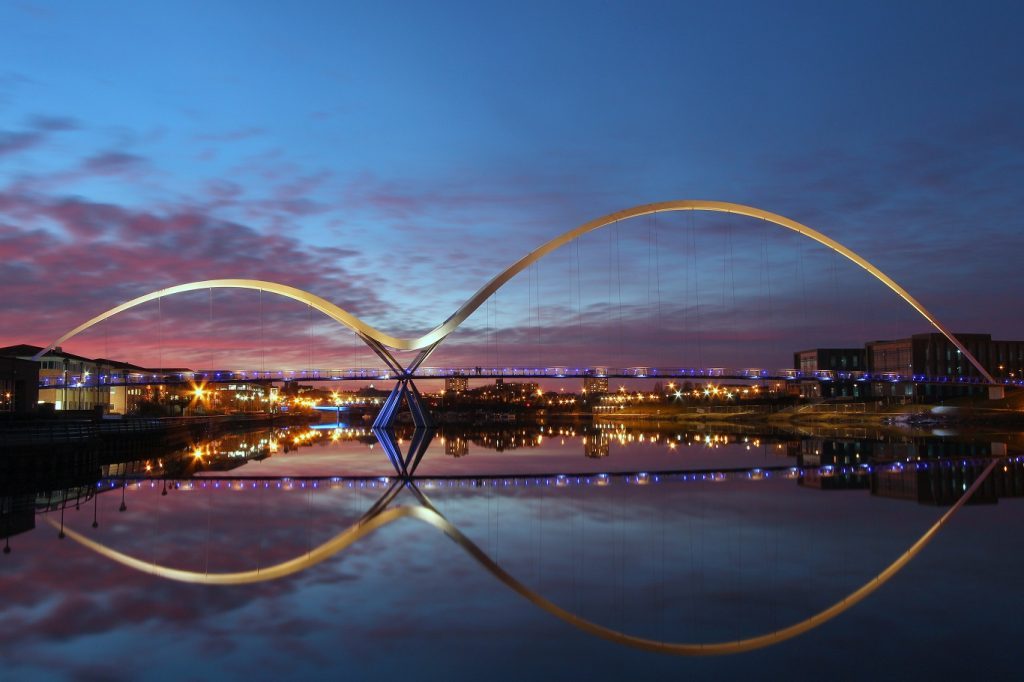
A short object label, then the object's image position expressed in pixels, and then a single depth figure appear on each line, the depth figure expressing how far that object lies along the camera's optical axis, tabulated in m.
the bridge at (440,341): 51.66
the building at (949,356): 108.75
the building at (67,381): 75.81
